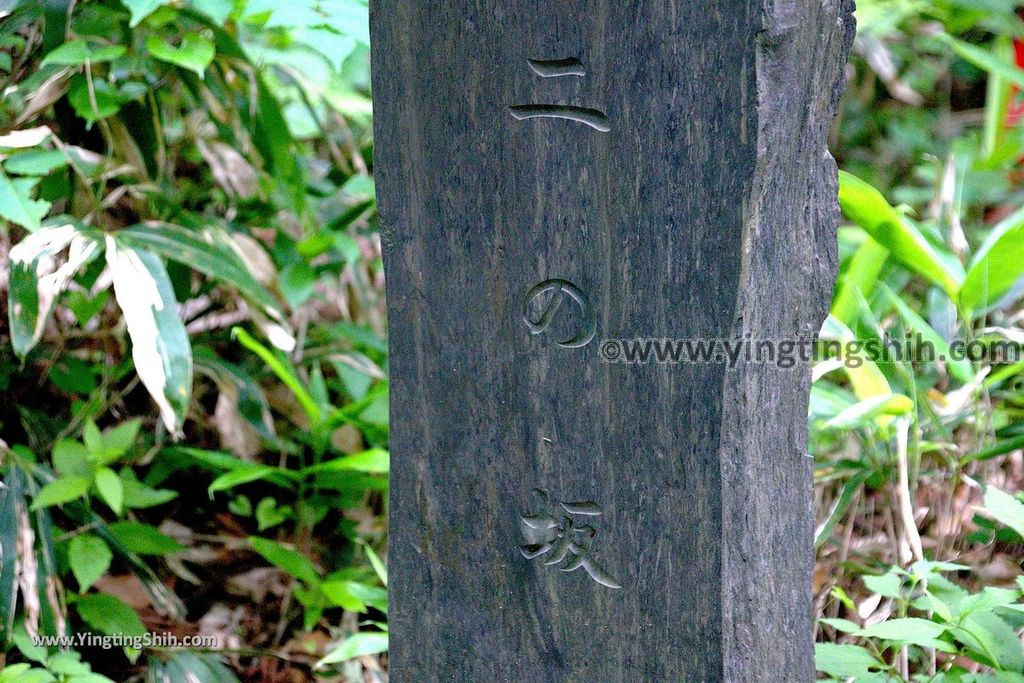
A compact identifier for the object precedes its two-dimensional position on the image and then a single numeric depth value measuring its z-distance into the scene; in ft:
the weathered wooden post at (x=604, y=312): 8.27
